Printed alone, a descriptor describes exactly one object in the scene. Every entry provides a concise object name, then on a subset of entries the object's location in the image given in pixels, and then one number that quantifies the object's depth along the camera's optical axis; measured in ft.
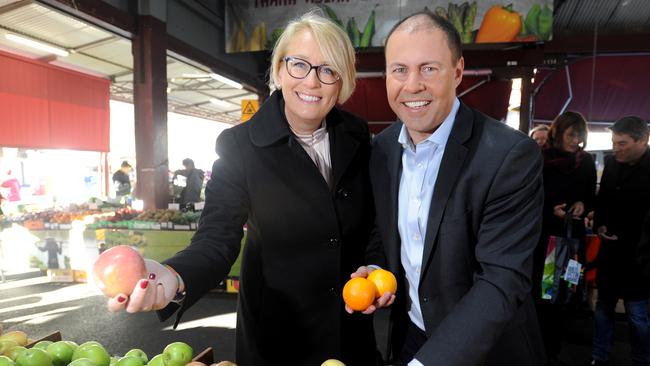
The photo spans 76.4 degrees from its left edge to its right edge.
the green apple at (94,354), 3.86
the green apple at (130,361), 3.73
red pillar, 17.57
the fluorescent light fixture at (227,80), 24.54
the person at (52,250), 18.24
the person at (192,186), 25.58
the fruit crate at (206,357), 4.11
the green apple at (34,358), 3.70
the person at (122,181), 32.55
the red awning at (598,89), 26.71
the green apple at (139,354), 3.98
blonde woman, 4.56
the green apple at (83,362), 3.59
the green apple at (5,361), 3.47
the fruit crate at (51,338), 4.64
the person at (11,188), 29.91
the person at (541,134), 13.16
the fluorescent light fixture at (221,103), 46.85
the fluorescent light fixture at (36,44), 22.33
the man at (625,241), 9.60
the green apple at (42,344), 4.25
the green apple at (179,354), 3.77
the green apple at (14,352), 4.00
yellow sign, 25.40
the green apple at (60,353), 4.06
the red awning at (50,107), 25.70
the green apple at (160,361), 3.69
